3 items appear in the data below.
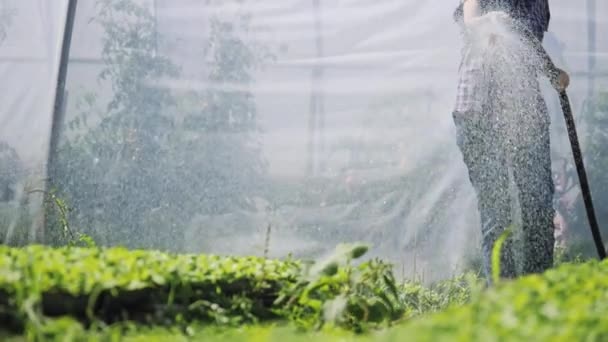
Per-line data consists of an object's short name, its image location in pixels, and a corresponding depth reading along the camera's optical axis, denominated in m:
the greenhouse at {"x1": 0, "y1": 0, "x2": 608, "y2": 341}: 10.35
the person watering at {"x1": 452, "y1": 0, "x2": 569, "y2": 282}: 8.02
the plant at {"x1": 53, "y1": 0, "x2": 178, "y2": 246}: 10.55
